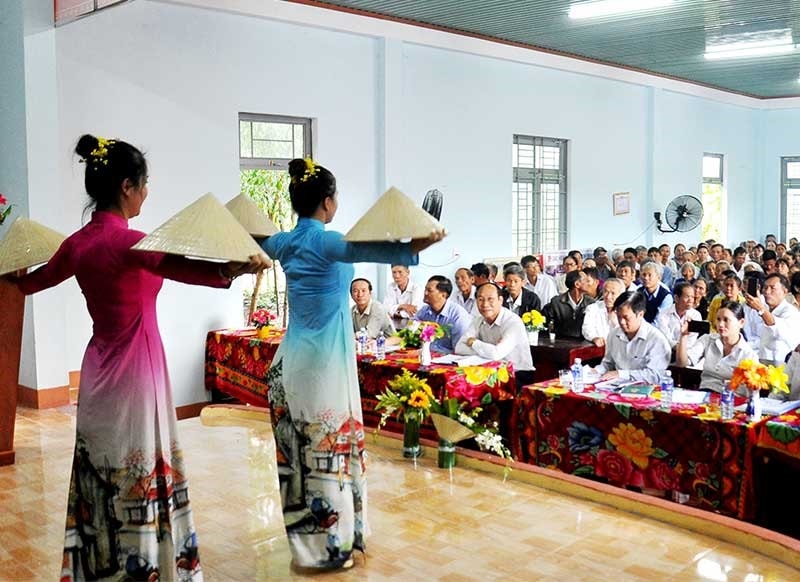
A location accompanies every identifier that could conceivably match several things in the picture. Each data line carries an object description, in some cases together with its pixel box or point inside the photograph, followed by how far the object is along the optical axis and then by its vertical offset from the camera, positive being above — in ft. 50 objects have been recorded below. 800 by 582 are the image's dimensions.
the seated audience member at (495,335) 19.11 -1.97
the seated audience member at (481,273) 26.91 -0.79
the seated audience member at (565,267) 33.99 -0.81
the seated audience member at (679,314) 22.21 -1.77
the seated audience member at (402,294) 26.91 -1.45
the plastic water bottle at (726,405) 13.74 -2.54
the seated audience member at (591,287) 24.12 -1.12
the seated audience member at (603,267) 34.82 -0.83
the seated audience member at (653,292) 25.21 -1.35
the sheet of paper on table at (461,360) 18.06 -2.37
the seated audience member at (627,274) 27.81 -0.89
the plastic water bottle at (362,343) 19.90 -2.18
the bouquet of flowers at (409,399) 15.83 -2.77
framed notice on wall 41.19 +2.11
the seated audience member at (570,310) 23.75 -1.73
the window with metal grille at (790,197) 54.13 +2.97
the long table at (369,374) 17.29 -2.82
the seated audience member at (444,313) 21.44 -1.64
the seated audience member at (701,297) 24.99 -1.51
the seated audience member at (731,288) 22.43 -1.11
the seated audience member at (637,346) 17.16 -2.00
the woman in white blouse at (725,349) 15.97 -1.95
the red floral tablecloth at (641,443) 13.55 -3.34
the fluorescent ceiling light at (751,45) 34.14 +8.28
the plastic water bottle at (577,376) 16.04 -2.40
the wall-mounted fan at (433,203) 31.22 +1.64
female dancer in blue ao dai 10.98 -1.84
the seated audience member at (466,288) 26.58 -1.24
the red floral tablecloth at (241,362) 22.59 -3.04
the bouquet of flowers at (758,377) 13.56 -2.08
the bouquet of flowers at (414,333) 19.37 -1.94
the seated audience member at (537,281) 32.19 -1.27
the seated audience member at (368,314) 22.70 -1.71
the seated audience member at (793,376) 15.06 -2.29
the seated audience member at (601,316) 22.45 -1.82
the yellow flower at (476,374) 17.29 -2.53
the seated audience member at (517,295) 26.02 -1.45
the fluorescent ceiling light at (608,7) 28.27 +7.98
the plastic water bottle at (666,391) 14.53 -2.49
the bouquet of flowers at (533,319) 21.42 -1.79
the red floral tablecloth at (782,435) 12.82 -2.84
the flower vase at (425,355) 18.10 -2.23
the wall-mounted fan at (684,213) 42.80 +1.61
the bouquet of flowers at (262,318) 23.91 -1.87
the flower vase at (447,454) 16.05 -3.82
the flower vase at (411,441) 16.63 -3.72
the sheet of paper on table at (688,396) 14.76 -2.61
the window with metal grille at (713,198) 50.14 +2.79
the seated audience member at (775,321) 19.80 -1.78
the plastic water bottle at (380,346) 19.65 -2.21
